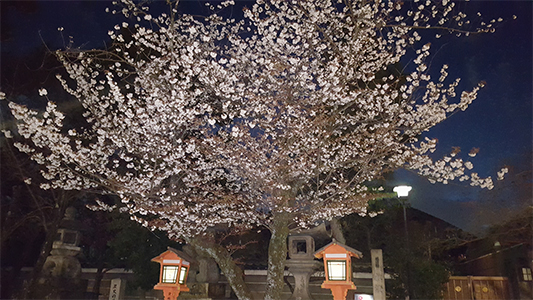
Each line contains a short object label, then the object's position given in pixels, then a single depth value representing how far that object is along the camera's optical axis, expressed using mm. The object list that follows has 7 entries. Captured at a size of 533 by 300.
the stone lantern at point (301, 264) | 10344
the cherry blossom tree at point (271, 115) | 9523
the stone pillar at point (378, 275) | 9211
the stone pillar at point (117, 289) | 10359
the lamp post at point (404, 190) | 9656
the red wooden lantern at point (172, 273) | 9648
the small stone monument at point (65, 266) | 15727
